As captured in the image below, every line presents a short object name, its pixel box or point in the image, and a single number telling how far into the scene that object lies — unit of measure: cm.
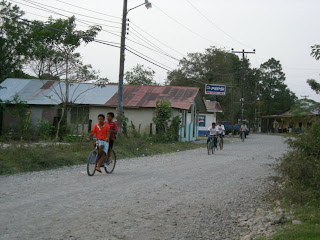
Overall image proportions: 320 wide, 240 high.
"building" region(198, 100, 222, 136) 5531
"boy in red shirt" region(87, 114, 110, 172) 1314
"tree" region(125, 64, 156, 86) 6456
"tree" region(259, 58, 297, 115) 8819
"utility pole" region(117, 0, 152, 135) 2384
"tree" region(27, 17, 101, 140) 2216
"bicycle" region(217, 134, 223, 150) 2758
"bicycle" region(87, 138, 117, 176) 1284
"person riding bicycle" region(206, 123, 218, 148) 2438
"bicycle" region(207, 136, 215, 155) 2386
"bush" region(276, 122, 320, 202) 887
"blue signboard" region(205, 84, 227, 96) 5094
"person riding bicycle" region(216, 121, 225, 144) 2633
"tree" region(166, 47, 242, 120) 6656
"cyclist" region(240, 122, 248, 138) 4075
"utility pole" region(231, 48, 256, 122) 5247
